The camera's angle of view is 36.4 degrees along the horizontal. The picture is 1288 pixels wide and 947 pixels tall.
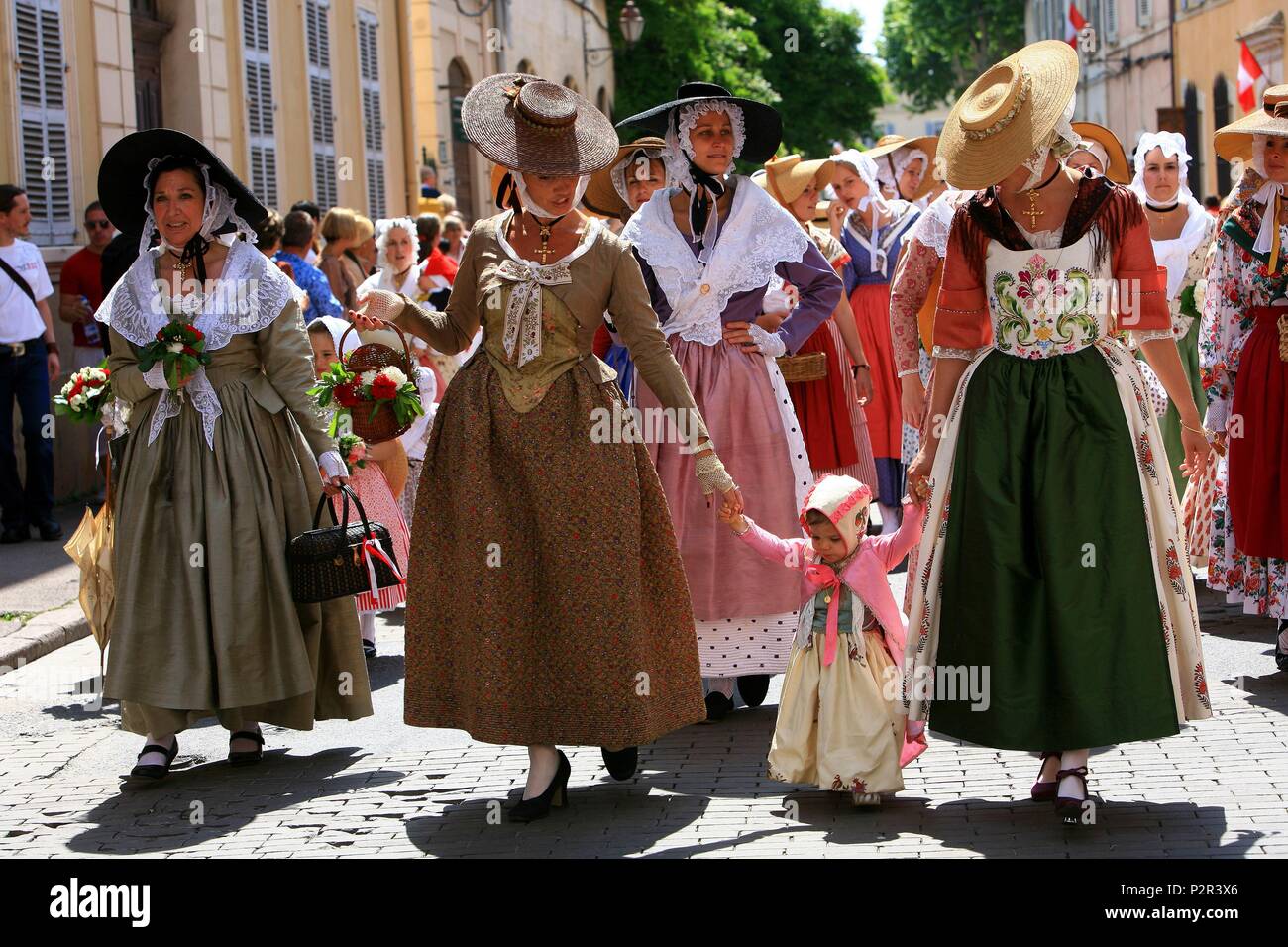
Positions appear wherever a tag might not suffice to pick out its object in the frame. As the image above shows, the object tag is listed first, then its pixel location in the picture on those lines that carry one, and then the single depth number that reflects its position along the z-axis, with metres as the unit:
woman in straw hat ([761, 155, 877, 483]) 8.17
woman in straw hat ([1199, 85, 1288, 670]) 7.72
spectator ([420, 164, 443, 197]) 20.14
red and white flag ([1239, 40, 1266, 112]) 17.88
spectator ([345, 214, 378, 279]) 13.07
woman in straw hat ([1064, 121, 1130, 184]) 7.34
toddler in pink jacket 5.80
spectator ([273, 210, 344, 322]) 11.95
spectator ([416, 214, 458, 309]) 12.09
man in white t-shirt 11.98
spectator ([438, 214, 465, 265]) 15.21
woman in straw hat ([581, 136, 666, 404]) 8.27
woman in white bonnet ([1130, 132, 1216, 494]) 10.05
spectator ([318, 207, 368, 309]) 12.93
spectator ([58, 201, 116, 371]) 13.04
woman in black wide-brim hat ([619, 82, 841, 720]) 7.08
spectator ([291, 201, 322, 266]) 13.60
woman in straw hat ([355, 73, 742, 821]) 5.86
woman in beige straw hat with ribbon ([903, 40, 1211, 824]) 5.54
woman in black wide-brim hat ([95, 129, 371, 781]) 6.64
